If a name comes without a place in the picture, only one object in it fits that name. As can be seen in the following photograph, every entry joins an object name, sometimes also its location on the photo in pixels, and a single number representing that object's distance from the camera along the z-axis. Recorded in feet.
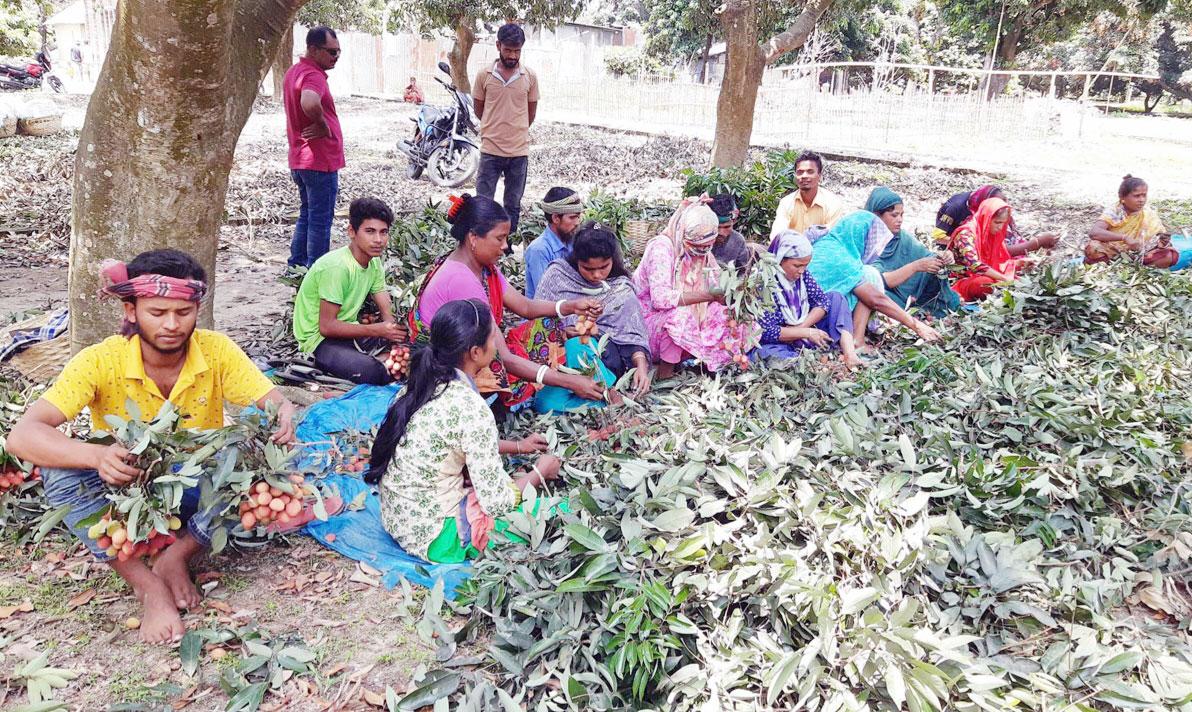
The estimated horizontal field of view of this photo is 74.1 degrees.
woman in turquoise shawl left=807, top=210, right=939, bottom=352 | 14.23
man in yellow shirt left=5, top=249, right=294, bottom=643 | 6.87
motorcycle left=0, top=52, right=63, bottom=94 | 56.49
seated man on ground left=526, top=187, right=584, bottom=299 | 14.03
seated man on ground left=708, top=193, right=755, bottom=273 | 15.06
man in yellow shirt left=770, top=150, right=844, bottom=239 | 16.94
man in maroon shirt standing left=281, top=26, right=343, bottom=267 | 15.84
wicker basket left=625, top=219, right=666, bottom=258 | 19.56
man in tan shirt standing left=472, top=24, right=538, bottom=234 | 19.35
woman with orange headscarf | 16.06
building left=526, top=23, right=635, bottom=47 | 116.67
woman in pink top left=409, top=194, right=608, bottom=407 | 11.11
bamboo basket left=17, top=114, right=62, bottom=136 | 35.55
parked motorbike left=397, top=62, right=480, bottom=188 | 31.45
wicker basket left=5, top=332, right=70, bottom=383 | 11.16
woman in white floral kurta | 8.16
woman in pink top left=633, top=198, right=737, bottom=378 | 12.84
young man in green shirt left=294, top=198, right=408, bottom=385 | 12.37
